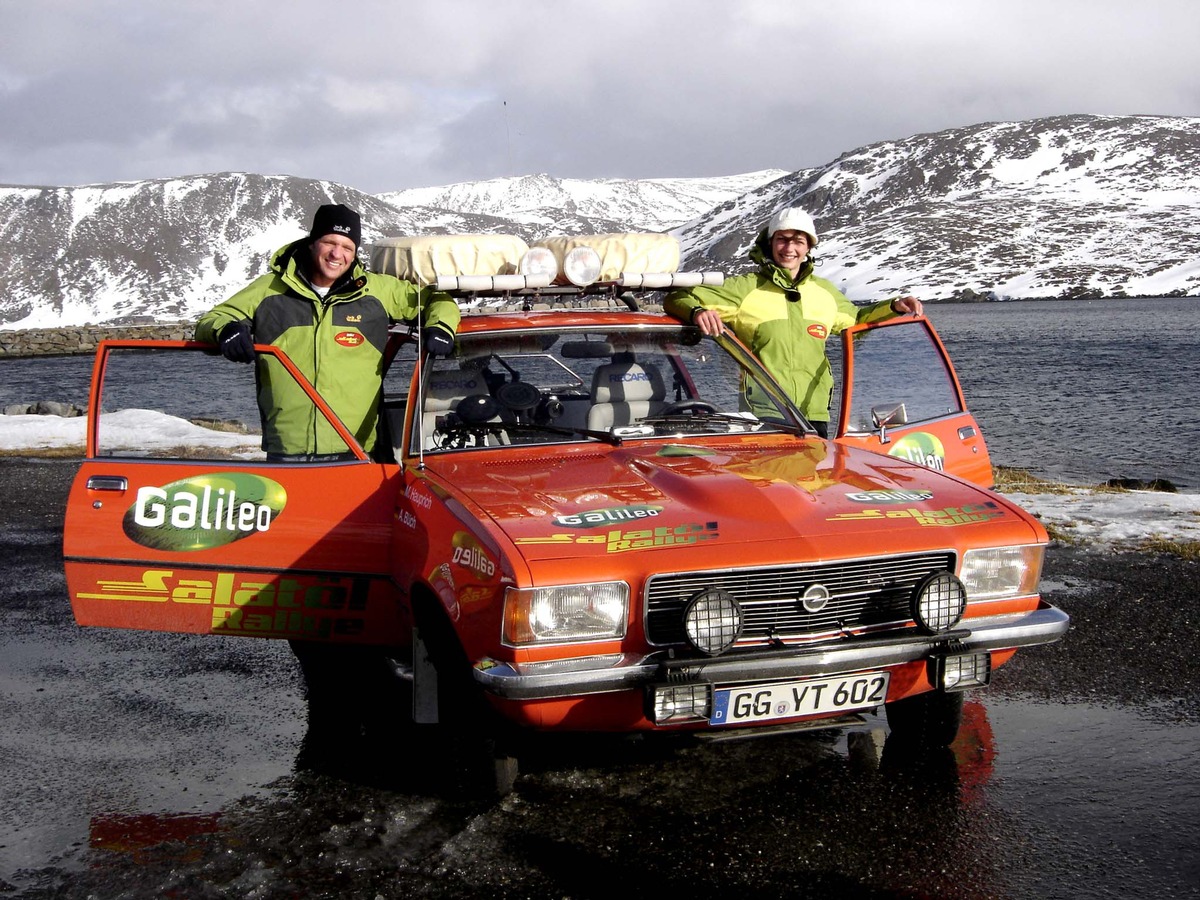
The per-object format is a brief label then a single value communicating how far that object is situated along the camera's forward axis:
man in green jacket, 5.42
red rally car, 3.62
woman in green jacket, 6.36
